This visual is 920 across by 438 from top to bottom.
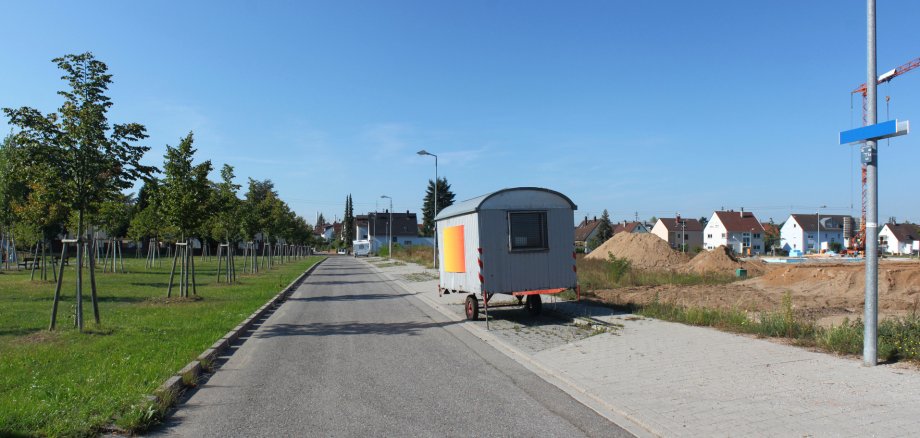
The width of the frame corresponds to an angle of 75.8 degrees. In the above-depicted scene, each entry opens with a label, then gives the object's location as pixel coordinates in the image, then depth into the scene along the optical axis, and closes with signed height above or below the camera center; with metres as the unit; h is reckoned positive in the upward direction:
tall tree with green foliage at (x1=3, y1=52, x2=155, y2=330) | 10.49 +1.65
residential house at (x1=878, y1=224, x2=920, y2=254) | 99.44 -0.43
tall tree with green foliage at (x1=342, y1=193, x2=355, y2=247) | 143.55 +2.55
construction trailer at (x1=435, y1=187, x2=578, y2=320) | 12.87 -0.21
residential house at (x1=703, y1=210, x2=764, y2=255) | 100.90 +0.87
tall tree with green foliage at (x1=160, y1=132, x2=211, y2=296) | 17.45 +1.29
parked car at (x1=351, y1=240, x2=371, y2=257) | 97.72 -2.29
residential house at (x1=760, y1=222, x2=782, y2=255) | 103.81 +0.42
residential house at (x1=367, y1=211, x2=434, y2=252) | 106.98 +0.82
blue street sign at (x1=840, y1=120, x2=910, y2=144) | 7.02 +1.28
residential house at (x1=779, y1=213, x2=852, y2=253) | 99.69 +0.58
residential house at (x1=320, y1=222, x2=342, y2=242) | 182.71 +1.00
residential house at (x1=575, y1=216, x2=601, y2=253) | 113.19 +0.74
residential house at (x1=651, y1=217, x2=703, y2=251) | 112.50 +0.79
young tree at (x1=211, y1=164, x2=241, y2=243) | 20.97 +1.08
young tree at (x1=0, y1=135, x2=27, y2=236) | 23.42 +1.55
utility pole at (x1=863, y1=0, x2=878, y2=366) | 7.16 +0.26
